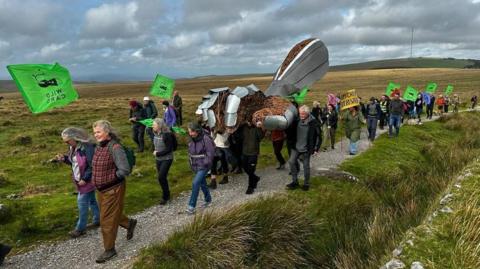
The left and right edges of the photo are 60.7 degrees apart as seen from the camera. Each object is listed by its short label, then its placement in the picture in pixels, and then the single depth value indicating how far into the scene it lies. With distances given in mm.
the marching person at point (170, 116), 16609
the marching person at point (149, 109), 16545
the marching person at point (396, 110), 19531
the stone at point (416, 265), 5691
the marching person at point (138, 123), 16141
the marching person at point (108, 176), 6949
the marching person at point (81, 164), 7805
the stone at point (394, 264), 5836
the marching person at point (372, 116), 18734
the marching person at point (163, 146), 9641
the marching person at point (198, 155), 9438
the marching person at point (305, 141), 10836
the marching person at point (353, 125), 16688
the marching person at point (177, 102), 22344
